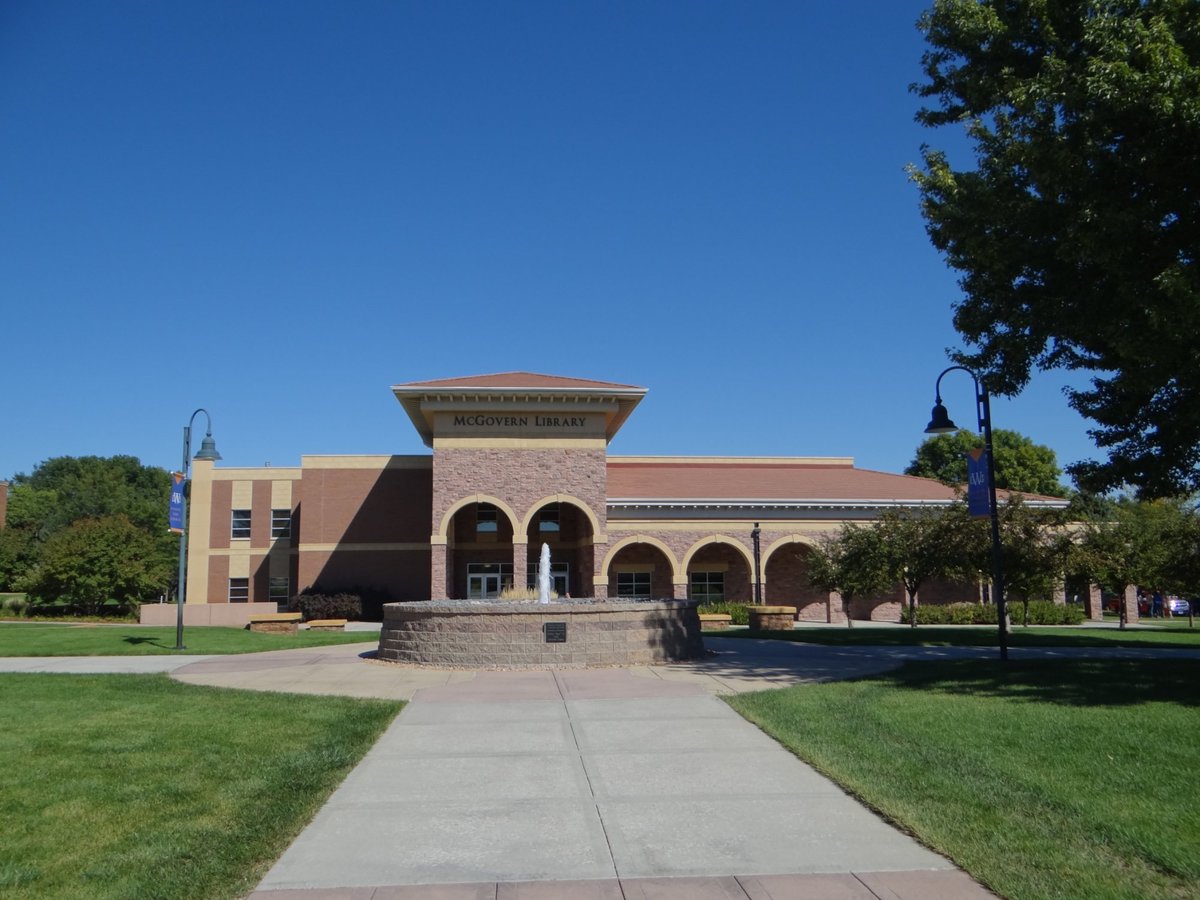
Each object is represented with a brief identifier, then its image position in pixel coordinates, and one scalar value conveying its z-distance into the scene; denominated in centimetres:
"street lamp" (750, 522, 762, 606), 3800
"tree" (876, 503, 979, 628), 2848
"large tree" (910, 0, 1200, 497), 1074
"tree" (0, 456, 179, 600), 5606
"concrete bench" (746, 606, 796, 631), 2945
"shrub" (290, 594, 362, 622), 3841
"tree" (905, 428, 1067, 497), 6288
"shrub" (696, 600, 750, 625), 3447
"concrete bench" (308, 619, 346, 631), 3195
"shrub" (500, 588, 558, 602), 2188
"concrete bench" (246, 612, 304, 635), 3105
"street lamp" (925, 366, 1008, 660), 1581
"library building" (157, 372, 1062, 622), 3591
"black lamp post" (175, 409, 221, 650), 2245
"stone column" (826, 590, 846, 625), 3869
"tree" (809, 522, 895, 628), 3050
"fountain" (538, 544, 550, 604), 2128
